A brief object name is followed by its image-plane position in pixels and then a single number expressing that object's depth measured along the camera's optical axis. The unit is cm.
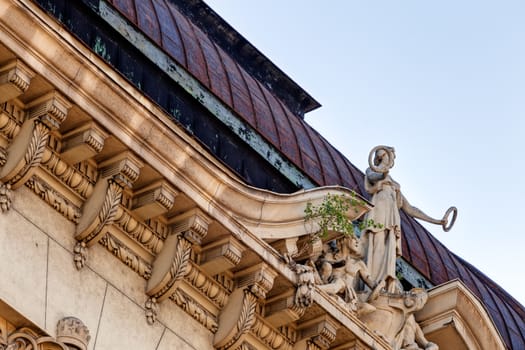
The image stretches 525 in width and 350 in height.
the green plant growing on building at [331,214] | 2419
